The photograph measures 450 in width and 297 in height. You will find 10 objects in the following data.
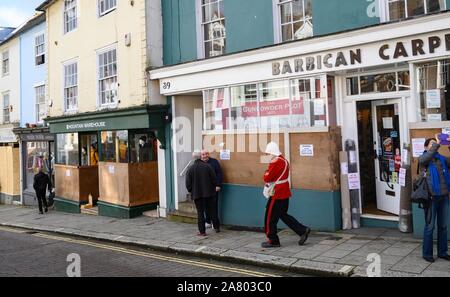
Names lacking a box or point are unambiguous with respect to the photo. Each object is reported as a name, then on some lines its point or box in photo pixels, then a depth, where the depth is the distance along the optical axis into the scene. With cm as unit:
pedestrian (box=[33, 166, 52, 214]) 1608
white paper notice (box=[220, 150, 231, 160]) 1020
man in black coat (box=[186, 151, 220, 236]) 923
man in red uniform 766
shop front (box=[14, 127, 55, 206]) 1884
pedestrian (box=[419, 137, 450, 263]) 624
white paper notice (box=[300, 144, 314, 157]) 878
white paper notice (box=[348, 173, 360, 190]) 856
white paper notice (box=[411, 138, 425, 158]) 737
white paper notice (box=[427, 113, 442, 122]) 743
